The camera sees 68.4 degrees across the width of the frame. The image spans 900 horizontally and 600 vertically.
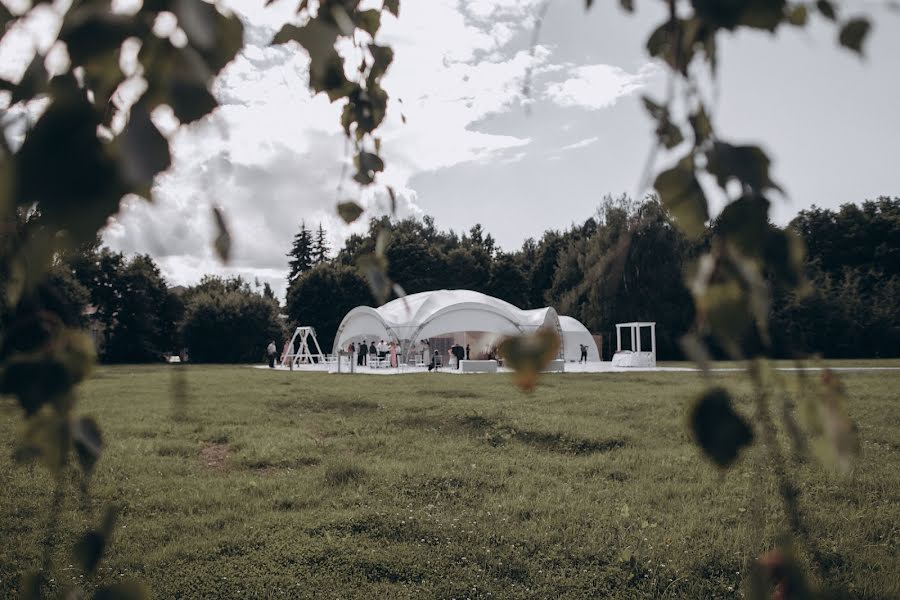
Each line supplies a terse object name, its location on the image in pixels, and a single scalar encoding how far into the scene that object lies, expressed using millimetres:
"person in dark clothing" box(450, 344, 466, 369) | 29266
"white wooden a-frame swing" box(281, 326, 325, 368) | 31220
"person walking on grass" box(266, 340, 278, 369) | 32219
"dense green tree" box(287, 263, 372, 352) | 47562
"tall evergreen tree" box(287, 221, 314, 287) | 77688
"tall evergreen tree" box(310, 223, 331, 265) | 79250
